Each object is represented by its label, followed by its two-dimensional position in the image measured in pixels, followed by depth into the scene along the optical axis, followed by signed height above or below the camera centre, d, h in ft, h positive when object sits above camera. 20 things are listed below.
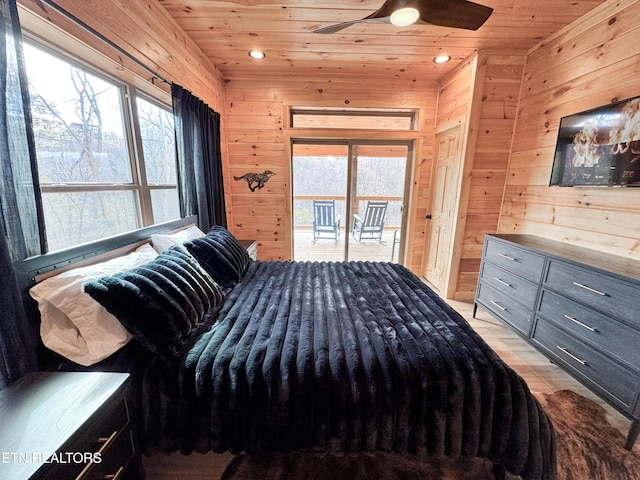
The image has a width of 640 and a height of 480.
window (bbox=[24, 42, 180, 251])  4.10 +0.64
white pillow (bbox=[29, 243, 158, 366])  3.37 -1.88
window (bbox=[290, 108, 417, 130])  11.08 +3.05
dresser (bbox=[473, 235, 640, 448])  4.25 -2.33
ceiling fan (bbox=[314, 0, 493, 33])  4.69 +3.41
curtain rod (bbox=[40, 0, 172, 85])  3.82 +2.58
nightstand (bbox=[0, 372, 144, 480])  2.18 -2.29
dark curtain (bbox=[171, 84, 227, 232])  6.95 +0.83
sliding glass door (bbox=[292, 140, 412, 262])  11.39 -0.22
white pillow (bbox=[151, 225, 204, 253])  5.63 -1.27
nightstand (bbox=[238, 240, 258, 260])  9.53 -2.21
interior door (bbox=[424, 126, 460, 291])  9.54 -0.65
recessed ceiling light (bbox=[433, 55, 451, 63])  8.59 +4.47
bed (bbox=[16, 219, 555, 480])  3.25 -2.58
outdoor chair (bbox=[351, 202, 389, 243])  12.62 -1.71
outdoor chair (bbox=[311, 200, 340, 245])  13.15 -1.66
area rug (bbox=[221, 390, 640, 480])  3.85 -4.24
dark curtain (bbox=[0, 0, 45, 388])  3.00 -0.17
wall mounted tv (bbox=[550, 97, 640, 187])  5.27 +1.08
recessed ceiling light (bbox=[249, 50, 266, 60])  8.48 +4.42
